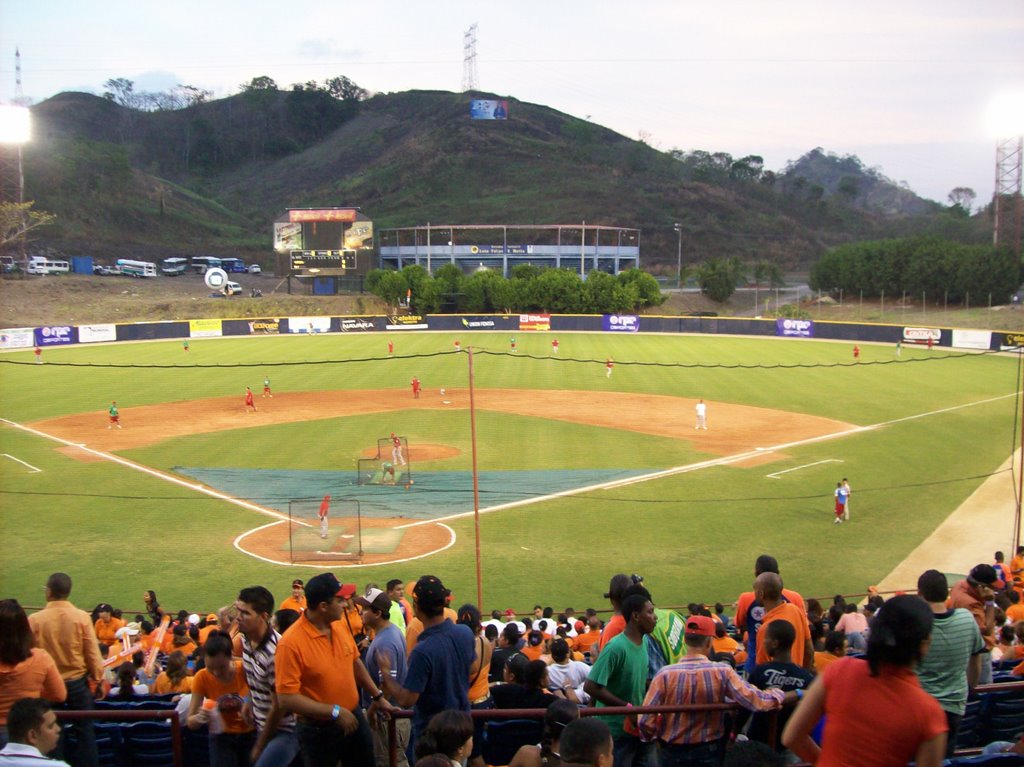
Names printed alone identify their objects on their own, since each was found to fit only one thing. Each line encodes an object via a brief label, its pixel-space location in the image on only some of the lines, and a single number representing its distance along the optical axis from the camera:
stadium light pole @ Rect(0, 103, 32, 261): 57.62
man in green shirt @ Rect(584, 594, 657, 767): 6.71
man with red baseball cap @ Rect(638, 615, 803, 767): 6.08
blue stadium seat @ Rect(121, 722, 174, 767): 7.34
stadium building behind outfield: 115.81
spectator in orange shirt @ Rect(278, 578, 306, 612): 12.13
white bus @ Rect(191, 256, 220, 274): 117.88
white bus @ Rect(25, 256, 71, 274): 95.25
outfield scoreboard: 87.00
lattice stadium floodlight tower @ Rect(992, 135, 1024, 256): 86.67
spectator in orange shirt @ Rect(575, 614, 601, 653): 12.94
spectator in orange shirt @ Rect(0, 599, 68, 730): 6.45
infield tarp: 26.20
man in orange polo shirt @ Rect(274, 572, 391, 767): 6.01
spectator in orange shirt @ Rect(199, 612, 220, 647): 12.55
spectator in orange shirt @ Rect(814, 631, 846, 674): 8.48
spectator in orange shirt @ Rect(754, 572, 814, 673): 7.37
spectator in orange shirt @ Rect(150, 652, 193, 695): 9.59
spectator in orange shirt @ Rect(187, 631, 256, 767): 6.60
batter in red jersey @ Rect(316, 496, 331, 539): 22.64
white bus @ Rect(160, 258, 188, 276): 113.19
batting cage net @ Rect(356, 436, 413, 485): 28.56
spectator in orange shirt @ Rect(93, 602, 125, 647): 14.16
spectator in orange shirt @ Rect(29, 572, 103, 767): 7.60
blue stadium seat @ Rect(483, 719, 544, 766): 7.24
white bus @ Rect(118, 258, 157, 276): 106.62
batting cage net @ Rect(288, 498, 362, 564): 21.80
